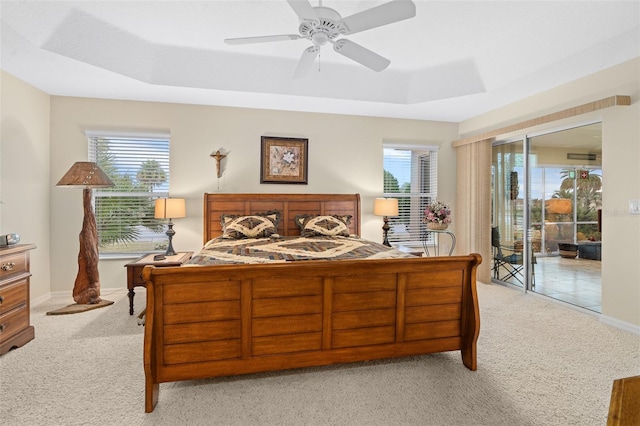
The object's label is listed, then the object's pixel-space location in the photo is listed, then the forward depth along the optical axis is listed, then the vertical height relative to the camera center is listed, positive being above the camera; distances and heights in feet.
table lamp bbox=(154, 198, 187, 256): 12.56 -0.01
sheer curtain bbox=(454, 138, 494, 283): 15.30 +0.38
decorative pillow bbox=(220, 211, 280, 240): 12.63 -0.65
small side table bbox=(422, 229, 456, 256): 16.53 -1.78
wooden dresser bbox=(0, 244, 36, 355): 8.21 -2.35
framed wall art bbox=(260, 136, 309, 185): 14.87 +2.34
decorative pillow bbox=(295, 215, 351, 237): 13.41 -0.72
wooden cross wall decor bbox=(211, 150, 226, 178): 14.02 +2.30
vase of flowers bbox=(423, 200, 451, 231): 14.84 -0.29
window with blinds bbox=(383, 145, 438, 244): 16.66 +1.34
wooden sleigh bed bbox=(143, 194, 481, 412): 6.32 -2.27
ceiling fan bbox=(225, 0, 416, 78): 6.20 +3.88
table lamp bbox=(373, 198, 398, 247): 14.88 +0.04
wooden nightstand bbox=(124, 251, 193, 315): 10.62 -1.99
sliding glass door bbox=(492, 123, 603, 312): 11.53 -0.15
